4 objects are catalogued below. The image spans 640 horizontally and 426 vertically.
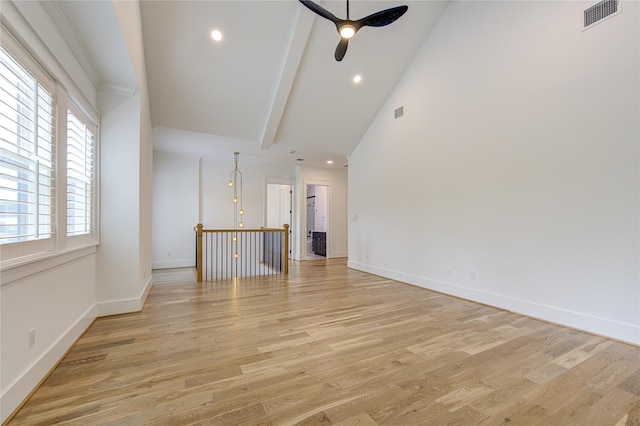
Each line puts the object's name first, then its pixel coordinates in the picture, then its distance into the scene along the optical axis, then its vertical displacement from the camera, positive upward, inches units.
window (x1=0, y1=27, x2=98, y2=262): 62.4 +15.0
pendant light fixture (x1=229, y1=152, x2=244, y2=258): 295.3 +20.5
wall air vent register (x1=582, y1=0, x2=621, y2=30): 102.1 +78.7
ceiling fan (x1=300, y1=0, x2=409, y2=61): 112.0 +84.9
